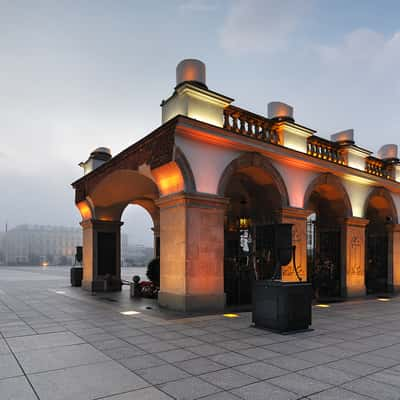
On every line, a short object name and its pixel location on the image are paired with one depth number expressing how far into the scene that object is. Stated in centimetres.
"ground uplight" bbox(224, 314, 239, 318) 955
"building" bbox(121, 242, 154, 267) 7928
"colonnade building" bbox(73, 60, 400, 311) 1007
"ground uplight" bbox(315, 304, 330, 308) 1173
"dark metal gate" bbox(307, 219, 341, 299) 1492
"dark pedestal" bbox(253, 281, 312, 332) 739
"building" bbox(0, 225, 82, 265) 8938
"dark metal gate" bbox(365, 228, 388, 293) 1741
